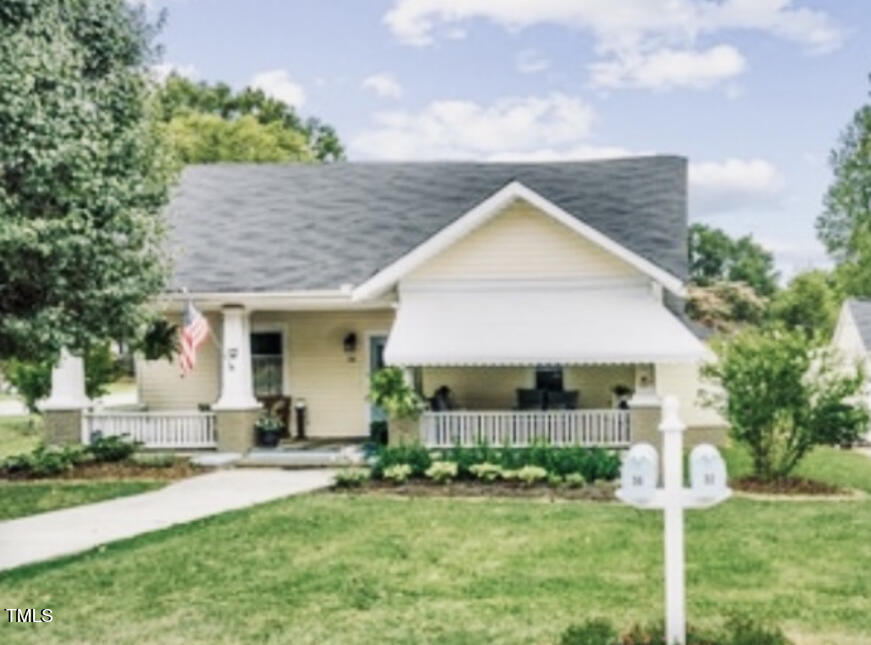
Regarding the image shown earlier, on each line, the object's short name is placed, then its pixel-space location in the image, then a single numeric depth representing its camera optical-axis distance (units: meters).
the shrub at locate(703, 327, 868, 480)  16.58
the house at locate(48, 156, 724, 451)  20.45
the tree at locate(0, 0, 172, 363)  13.62
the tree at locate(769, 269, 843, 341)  76.69
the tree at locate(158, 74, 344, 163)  54.16
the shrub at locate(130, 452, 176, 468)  19.97
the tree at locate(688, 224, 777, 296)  117.56
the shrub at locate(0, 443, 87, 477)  19.23
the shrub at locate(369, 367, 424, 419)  20.02
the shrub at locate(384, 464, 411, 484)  17.27
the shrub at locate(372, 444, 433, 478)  17.56
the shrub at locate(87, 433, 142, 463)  20.42
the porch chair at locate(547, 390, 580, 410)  22.52
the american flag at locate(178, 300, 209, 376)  19.59
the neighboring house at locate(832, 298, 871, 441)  44.97
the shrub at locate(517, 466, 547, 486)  16.86
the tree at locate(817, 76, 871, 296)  62.34
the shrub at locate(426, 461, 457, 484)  17.20
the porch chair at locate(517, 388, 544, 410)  22.61
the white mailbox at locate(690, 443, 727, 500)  7.68
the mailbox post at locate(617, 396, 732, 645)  7.72
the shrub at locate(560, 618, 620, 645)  7.55
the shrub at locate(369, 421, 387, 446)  22.57
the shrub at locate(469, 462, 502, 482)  17.12
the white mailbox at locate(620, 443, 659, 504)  7.76
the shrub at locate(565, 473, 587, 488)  16.73
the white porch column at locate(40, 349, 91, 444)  22.06
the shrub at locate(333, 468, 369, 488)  17.08
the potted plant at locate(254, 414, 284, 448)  21.91
